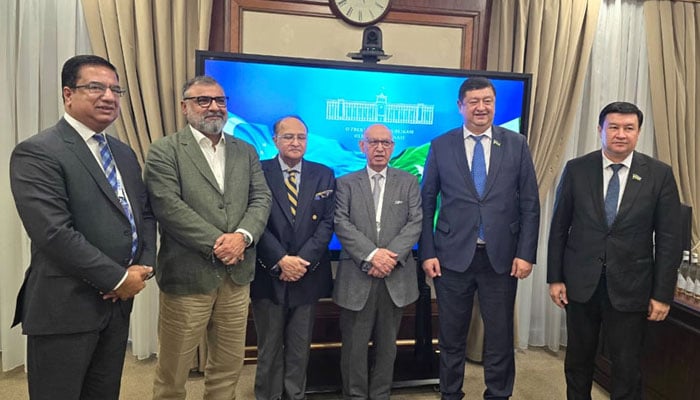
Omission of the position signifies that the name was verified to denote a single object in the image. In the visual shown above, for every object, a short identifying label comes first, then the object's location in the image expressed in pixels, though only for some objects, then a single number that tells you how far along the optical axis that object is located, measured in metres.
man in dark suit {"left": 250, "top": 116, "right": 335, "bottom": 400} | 2.53
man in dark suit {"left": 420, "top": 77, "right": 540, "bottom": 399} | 2.53
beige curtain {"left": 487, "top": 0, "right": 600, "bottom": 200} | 3.40
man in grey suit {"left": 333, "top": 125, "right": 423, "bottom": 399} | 2.56
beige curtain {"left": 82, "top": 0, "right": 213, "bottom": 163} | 3.05
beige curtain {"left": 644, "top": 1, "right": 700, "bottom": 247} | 3.61
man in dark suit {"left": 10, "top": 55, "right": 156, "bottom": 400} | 1.72
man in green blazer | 2.18
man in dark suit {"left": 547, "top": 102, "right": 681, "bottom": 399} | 2.30
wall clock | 3.35
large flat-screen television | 2.97
